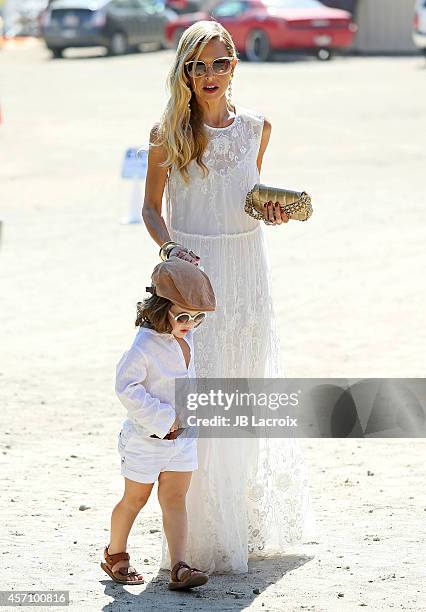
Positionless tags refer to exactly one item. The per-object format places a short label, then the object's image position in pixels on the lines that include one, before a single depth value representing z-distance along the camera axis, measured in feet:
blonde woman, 31.81
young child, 29.68
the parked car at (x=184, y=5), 236.02
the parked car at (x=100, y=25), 196.03
